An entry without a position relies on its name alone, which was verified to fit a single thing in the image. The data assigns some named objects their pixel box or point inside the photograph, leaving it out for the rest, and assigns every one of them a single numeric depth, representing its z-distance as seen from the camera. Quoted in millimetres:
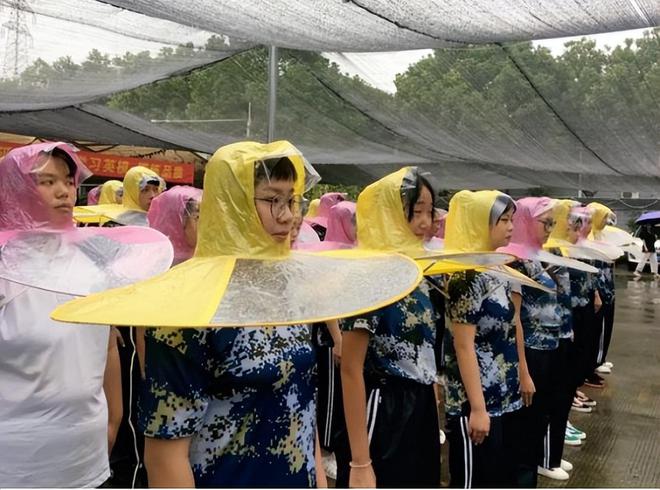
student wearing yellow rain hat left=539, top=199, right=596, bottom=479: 4027
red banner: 9398
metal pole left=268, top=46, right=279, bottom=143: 5191
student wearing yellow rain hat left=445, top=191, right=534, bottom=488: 2500
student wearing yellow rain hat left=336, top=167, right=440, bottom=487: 2154
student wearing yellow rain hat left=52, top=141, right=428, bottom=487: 1281
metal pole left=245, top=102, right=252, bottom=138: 5857
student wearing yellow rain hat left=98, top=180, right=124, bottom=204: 5617
